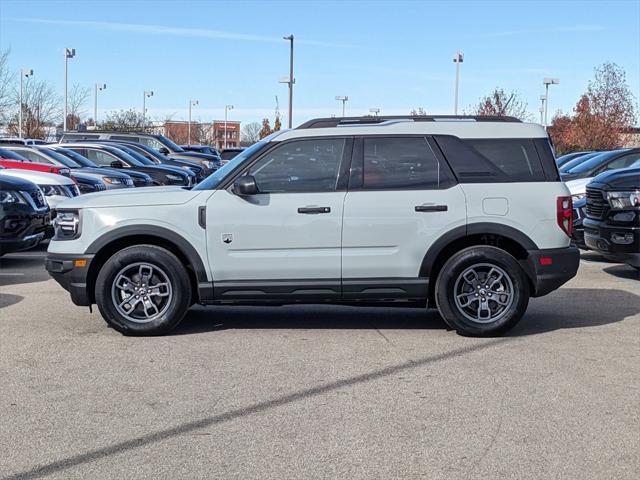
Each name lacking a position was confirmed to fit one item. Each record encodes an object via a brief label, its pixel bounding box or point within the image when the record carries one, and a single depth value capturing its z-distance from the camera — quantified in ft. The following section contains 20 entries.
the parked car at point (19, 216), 37.11
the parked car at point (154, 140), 99.09
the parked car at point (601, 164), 51.93
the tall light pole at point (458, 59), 147.33
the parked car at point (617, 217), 34.12
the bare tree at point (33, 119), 157.99
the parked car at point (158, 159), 84.28
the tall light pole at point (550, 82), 143.74
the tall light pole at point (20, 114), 146.20
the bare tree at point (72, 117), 186.50
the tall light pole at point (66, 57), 145.82
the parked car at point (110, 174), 58.75
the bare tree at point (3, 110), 137.10
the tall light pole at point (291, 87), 129.59
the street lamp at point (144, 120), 217.15
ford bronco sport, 24.32
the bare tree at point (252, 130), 315.21
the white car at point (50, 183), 45.60
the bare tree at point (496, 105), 193.67
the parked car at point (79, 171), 53.72
